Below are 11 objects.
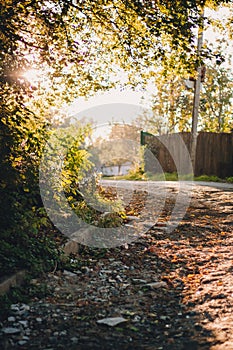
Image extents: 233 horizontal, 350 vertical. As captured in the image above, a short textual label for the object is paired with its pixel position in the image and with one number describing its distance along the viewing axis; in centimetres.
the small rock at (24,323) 317
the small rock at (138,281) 427
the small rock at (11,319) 324
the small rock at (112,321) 321
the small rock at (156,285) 411
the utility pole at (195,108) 1623
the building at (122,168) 3987
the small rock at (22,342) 290
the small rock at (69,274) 432
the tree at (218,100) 2655
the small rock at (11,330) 305
